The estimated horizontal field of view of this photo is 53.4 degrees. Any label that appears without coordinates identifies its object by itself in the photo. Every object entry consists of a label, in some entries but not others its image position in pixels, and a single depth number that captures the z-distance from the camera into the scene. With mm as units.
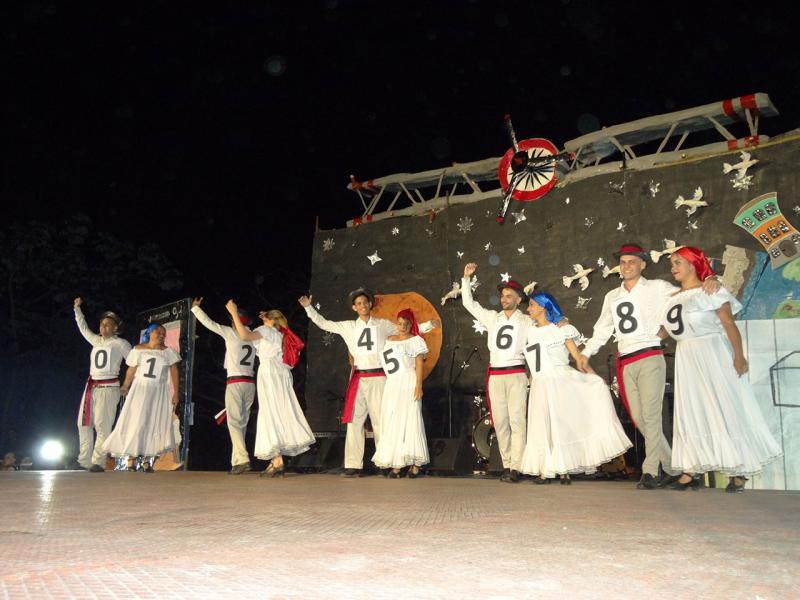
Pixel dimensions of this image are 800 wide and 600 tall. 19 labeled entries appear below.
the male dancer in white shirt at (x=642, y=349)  5641
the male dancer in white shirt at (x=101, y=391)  8992
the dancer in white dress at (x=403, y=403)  7152
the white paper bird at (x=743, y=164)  7242
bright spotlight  12773
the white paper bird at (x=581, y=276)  8203
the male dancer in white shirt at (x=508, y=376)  6637
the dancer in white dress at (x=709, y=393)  5324
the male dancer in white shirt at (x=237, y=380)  7754
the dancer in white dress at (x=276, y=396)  7398
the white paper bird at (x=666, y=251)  7602
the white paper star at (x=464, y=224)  9320
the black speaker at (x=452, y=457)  7773
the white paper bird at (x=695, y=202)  7527
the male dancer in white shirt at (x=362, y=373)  7441
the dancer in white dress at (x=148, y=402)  8781
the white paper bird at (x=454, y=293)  9188
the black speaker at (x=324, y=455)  8531
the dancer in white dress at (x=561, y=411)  6129
